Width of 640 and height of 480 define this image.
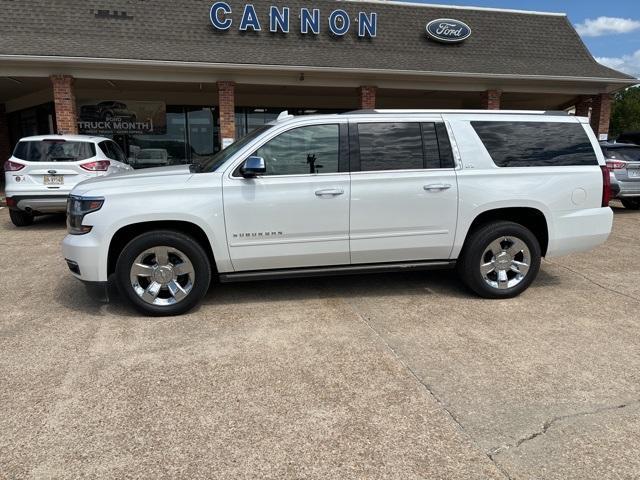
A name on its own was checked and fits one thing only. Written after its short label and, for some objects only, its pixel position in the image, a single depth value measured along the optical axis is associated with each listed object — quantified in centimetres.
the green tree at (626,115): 6488
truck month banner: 1672
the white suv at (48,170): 893
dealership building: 1295
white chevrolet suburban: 454
